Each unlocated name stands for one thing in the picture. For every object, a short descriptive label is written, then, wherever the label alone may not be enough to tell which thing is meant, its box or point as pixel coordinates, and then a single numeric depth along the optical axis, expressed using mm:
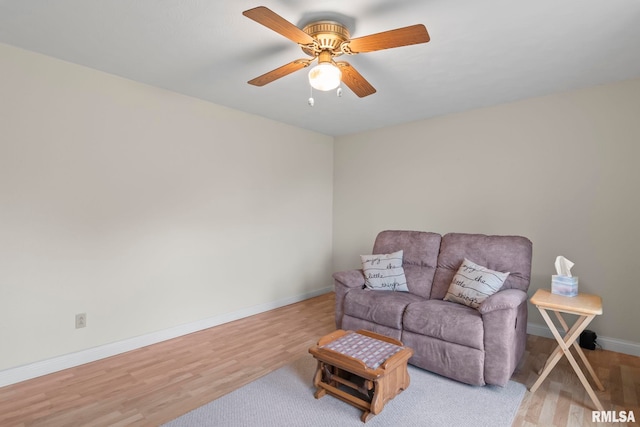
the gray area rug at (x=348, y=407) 1955
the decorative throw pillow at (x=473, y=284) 2582
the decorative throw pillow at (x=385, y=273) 3133
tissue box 2371
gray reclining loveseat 2277
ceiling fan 1655
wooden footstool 1974
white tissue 2422
